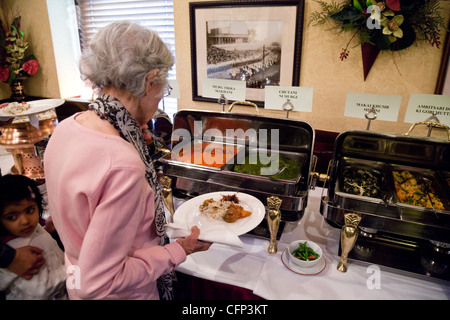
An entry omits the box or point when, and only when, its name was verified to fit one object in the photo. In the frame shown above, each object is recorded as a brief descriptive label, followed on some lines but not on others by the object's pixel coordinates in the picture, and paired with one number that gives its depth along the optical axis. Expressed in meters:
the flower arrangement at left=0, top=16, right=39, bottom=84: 3.06
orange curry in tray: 1.52
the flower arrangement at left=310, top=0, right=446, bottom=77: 1.77
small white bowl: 1.13
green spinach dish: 1.37
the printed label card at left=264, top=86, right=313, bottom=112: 1.41
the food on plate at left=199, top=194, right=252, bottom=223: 1.16
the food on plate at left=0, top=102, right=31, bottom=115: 1.70
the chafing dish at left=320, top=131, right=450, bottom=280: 1.10
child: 0.79
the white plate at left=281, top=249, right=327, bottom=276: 1.13
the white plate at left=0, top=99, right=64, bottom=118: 1.63
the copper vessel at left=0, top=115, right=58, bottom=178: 1.69
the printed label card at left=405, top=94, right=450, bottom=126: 1.23
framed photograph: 2.23
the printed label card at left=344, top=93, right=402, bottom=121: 1.29
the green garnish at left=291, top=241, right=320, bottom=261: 1.16
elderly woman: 0.71
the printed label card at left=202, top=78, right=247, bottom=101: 1.54
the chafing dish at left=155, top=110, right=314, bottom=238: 1.26
